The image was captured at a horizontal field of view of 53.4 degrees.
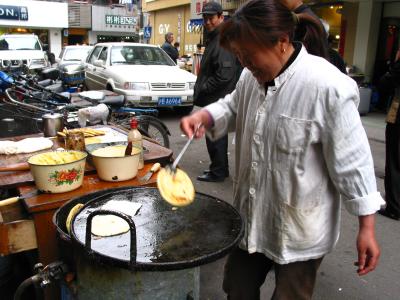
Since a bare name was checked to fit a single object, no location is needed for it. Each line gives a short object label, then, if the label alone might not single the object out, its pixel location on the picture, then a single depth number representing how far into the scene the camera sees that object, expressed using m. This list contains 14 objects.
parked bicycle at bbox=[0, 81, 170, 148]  4.08
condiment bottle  2.69
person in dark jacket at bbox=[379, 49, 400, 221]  4.00
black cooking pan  1.55
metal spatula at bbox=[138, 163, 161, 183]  2.54
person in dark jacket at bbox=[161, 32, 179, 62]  11.72
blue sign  23.87
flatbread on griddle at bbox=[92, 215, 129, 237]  1.83
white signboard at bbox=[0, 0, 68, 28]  29.03
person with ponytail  1.50
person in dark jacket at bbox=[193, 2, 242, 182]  4.80
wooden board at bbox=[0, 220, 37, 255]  2.07
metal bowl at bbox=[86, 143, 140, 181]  2.41
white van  16.19
